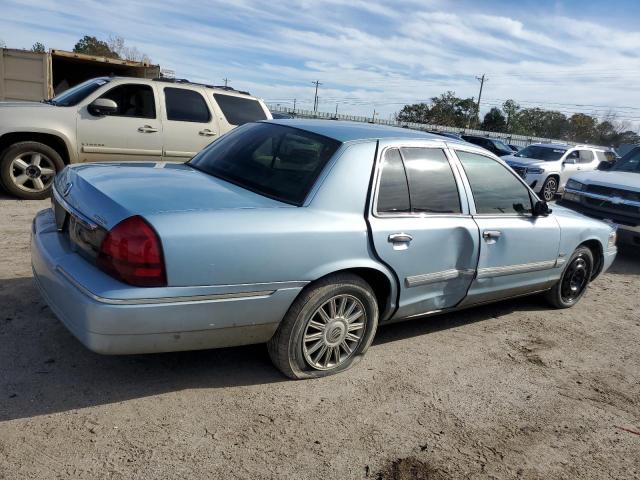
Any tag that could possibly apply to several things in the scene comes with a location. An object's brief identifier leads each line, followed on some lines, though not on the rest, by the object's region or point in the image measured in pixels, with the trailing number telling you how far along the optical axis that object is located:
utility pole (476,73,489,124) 64.38
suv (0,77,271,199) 7.16
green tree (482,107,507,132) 75.25
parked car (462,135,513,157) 20.68
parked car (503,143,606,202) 14.67
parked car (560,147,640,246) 7.77
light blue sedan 2.76
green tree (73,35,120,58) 49.94
